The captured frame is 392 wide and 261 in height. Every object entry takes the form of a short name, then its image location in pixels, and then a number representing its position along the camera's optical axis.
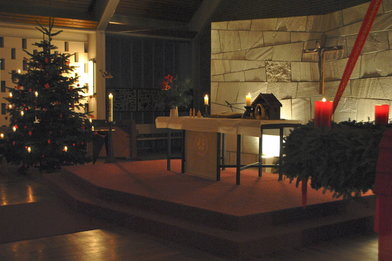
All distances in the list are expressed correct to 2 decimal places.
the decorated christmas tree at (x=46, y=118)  7.07
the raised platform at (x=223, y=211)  3.53
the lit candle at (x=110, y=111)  6.67
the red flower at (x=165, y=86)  6.29
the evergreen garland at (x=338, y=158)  2.04
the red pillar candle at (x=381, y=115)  2.43
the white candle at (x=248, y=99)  5.15
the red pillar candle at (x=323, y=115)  2.31
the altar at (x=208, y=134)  4.74
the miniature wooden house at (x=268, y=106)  5.10
